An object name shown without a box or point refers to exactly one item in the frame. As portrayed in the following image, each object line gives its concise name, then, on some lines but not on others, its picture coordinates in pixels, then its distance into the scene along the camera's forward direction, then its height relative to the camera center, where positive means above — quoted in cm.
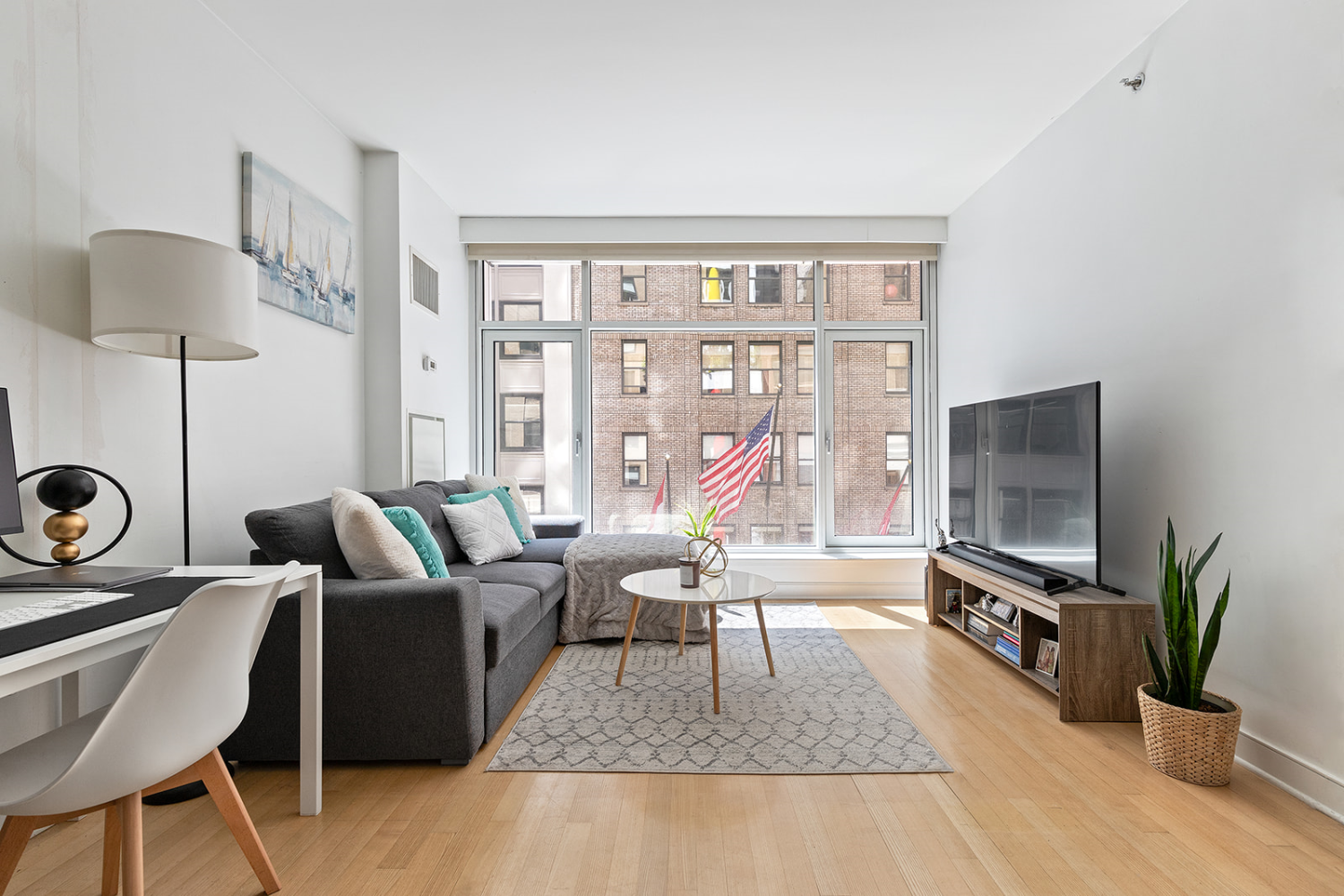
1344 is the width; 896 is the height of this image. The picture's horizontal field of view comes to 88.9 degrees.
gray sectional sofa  223 -76
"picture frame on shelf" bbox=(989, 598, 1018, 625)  325 -81
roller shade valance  507 +142
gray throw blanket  372 -89
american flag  525 -21
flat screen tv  277 -15
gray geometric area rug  232 -108
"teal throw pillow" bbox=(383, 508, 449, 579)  279 -40
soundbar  285 -59
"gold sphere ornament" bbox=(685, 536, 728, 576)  313 -52
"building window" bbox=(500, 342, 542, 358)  531 +72
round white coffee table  280 -65
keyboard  132 -35
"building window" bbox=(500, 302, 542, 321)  529 +101
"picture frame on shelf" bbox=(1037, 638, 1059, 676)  288 -91
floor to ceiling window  525 +36
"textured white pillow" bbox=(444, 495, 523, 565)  357 -48
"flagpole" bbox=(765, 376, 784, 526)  525 -16
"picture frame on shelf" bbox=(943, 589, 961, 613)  408 -94
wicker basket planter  213 -94
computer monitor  170 -10
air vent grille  416 +99
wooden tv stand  264 -81
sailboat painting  285 +89
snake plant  218 -62
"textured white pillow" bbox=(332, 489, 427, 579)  248 -37
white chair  121 -57
